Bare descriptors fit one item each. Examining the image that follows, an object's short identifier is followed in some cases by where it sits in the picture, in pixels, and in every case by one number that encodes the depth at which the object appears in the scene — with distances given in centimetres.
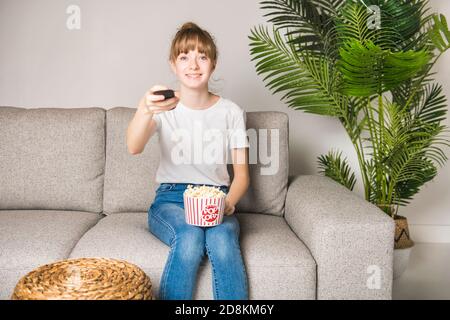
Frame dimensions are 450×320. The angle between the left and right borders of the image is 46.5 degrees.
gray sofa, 171
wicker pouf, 134
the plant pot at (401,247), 259
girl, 163
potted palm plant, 219
